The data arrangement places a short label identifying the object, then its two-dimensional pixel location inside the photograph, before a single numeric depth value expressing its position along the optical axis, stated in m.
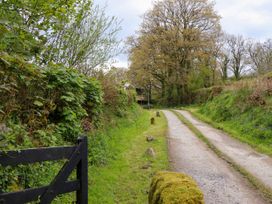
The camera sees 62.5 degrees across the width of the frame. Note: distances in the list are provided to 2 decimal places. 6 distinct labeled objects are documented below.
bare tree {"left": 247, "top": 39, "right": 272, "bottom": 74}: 37.57
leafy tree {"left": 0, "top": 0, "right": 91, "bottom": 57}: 3.73
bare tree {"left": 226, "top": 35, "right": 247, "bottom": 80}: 39.12
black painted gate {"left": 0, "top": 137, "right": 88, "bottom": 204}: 2.50
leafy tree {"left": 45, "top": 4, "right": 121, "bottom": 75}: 7.98
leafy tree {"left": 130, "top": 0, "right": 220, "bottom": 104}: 30.38
